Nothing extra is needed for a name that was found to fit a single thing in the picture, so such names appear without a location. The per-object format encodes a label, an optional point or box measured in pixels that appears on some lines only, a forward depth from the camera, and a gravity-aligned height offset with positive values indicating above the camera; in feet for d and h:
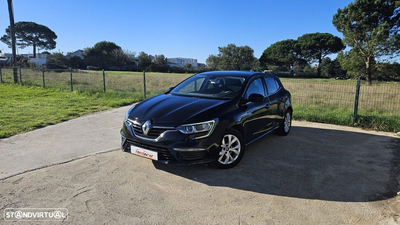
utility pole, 62.59 +12.73
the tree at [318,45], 207.31 +31.99
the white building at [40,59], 217.77 +16.44
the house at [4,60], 183.93 +12.69
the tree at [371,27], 93.76 +22.51
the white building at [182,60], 431.02 +35.66
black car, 11.55 -1.96
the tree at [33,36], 253.49 +43.22
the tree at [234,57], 233.14 +23.40
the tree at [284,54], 226.38 +26.59
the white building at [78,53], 282.97 +28.74
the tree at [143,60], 227.81 +19.32
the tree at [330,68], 173.31 +11.89
